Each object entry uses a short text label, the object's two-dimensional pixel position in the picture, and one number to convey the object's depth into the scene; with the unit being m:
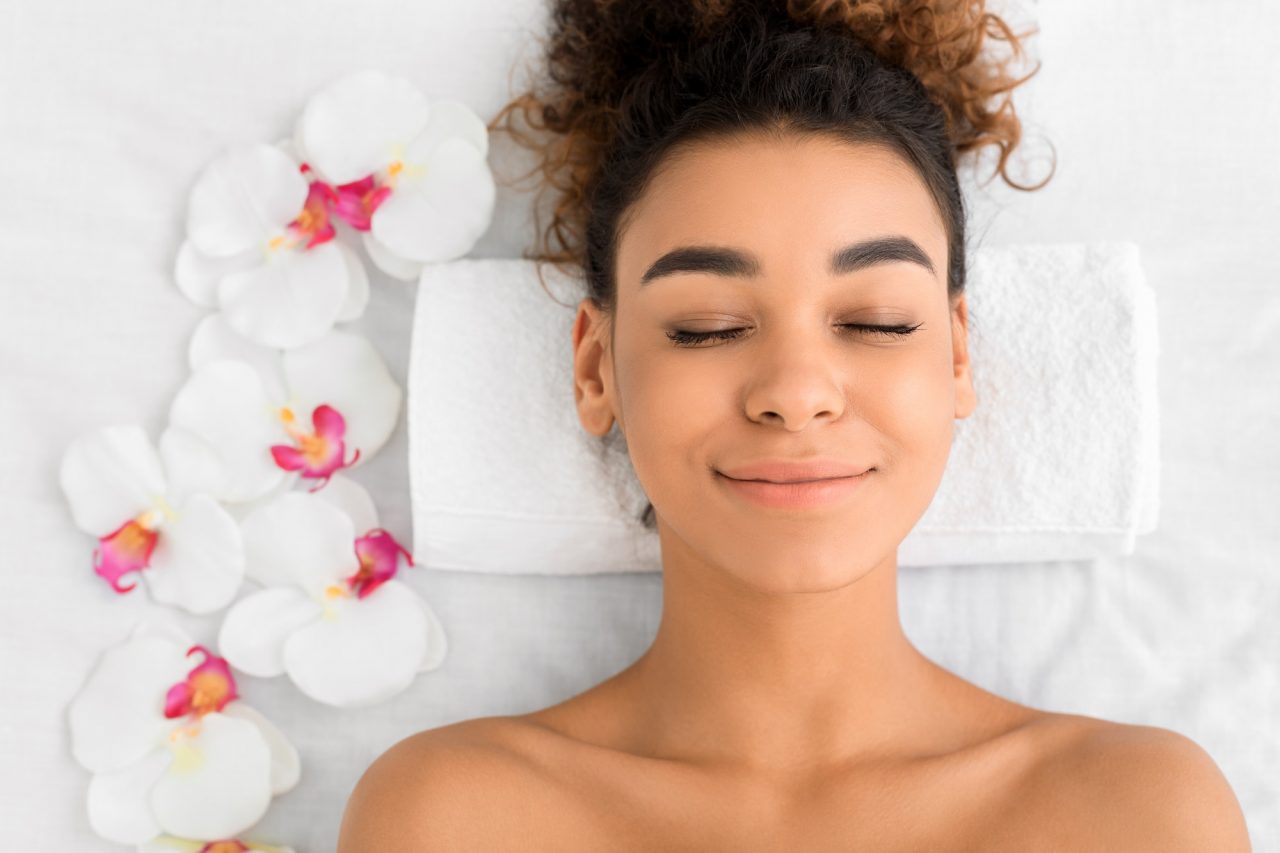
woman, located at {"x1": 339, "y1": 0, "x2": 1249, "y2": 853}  0.67
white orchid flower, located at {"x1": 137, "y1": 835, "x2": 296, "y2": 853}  0.78
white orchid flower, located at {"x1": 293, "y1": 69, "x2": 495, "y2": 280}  0.81
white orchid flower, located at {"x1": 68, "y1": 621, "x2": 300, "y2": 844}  0.79
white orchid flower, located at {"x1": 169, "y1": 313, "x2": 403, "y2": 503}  0.81
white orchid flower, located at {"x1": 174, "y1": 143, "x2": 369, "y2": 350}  0.82
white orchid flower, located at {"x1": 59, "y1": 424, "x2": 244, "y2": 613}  0.81
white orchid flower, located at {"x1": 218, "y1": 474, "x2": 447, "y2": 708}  0.80
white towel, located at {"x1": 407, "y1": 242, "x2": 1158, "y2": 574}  0.78
